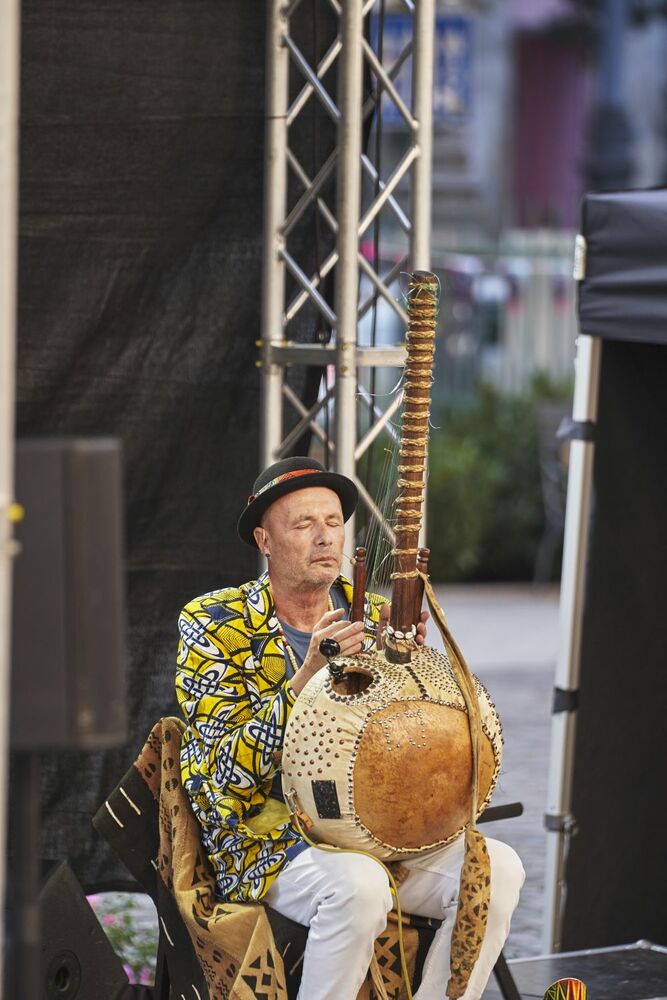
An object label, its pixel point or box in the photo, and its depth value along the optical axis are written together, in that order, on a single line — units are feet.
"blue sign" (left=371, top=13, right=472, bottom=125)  131.44
